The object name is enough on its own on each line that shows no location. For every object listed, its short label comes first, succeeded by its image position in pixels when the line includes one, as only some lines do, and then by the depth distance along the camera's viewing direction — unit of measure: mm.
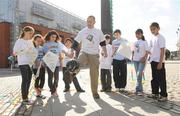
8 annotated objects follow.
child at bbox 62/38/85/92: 4077
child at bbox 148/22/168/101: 3243
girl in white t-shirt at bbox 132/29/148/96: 3807
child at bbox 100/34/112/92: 4111
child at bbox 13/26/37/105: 3151
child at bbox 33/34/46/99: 3643
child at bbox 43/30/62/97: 3629
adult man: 3494
